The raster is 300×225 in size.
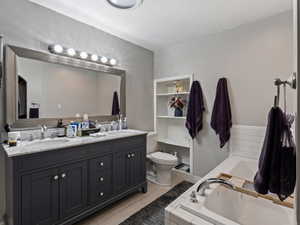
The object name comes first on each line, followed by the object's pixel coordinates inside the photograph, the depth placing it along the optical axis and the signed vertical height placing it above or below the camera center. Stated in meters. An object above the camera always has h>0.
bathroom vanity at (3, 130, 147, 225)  1.37 -0.69
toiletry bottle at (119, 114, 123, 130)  2.71 -0.19
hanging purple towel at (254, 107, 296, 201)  0.69 -0.22
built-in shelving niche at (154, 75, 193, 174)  3.15 -0.21
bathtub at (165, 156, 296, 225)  1.13 -0.81
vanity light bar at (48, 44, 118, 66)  1.99 +0.78
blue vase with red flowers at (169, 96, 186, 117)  3.13 +0.12
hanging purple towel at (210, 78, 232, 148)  2.43 -0.03
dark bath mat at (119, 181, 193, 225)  1.87 -1.28
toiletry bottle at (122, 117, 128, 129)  2.80 -0.22
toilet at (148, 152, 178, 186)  2.66 -0.94
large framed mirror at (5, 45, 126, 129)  1.76 +0.31
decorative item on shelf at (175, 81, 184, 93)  3.18 +0.48
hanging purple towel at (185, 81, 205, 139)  2.71 +0.00
